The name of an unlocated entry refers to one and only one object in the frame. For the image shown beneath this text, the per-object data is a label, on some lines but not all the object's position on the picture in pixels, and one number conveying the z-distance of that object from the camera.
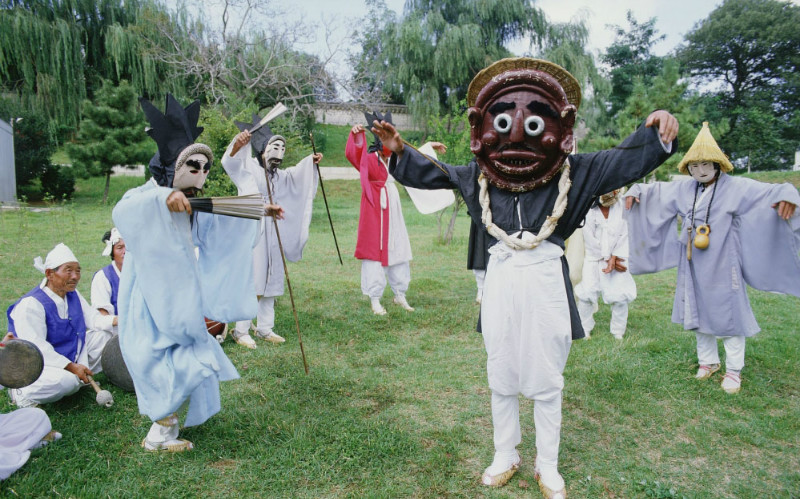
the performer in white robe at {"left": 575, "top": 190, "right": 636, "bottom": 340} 5.81
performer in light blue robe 3.27
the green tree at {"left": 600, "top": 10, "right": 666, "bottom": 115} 29.25
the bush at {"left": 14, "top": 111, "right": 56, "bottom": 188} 18.12
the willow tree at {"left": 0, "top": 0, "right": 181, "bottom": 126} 17.95
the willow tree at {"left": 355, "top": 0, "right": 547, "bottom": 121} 21.31
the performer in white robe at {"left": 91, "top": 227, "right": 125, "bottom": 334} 4.73
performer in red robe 6.78
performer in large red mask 2.97
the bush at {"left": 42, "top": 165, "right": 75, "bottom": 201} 18.42
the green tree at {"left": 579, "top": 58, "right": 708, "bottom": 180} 14.91
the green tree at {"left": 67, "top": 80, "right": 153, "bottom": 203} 16.86
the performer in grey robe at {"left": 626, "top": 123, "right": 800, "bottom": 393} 4.38
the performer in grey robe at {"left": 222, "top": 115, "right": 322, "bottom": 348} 5.66
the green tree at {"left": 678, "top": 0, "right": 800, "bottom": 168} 27.30
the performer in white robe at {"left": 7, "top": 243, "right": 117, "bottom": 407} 3.96
